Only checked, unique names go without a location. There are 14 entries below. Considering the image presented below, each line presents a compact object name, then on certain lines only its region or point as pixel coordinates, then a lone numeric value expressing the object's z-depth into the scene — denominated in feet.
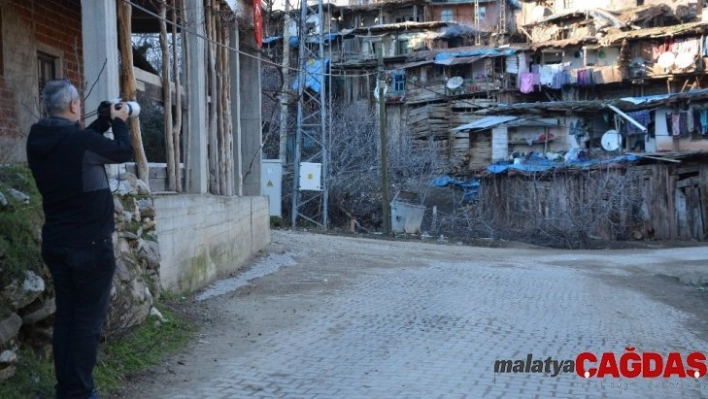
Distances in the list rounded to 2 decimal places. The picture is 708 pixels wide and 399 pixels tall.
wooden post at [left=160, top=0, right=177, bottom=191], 32.42
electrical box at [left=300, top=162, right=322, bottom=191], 93.25
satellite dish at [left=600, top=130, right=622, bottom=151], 109.81
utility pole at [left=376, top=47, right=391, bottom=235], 87.92
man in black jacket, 13.79
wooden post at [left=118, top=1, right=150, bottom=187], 27.91
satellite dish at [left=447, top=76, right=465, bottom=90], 145.07
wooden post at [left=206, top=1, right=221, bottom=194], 38.65
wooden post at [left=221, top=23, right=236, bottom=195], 41.45
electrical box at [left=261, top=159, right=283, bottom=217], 90.89
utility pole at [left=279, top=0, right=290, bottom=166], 108.58
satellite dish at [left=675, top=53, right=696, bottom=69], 125.90
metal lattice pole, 91.25
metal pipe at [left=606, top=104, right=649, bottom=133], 105.67
